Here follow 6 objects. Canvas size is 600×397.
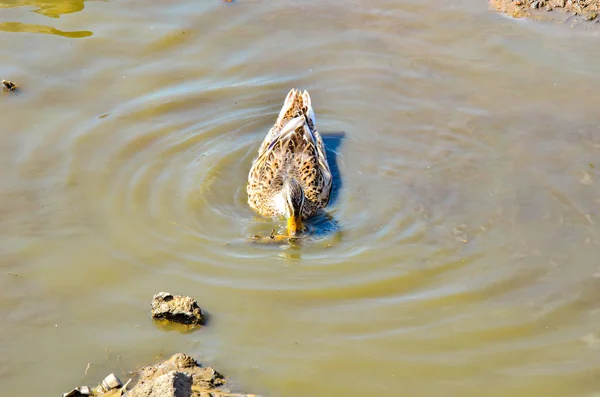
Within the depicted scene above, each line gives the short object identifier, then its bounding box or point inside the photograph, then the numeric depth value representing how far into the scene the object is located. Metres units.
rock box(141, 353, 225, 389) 11.11
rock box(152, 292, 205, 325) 12.47
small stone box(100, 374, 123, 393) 10.96
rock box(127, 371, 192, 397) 9.67
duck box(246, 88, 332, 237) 16.53
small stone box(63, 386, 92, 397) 10.87
